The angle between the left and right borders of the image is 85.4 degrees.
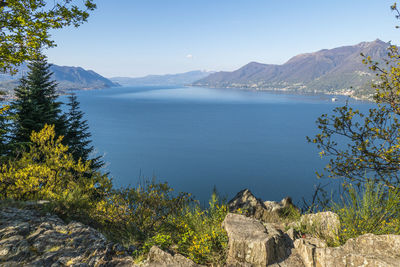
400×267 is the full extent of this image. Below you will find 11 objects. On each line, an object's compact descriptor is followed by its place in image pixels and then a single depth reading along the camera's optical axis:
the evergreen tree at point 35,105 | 18.82
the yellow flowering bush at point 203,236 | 4.73
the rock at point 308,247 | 4.47
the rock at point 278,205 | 9.27
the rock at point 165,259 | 4.59
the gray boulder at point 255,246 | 4.56
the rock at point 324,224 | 5.07
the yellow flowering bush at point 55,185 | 7.11
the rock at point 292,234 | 5.25
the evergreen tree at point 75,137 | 24.19
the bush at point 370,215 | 4.66
